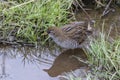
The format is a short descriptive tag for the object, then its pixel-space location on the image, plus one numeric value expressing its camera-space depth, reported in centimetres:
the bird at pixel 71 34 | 941
